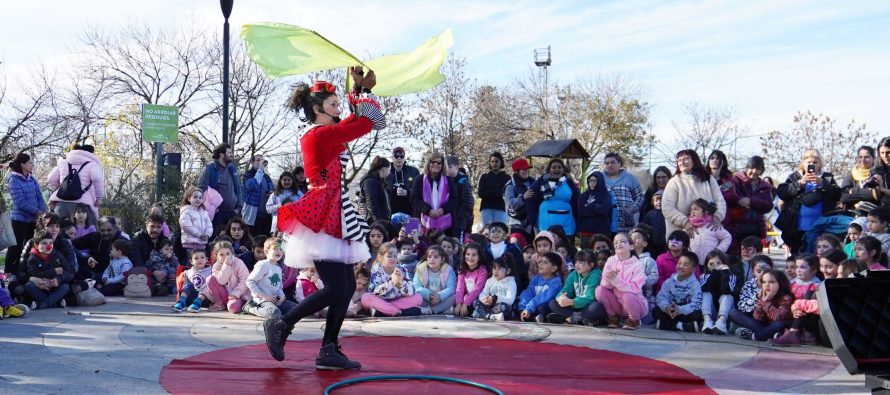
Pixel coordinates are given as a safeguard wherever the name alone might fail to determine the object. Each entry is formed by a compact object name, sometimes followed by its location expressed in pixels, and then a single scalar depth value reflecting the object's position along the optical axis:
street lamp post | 12.16
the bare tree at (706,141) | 34.84
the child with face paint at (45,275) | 7.35
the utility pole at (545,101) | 38.00
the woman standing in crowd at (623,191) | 8.91
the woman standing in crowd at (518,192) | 9.24
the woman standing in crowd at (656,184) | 8.90
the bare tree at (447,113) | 33.19
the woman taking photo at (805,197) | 7.63
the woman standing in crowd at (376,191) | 9.20
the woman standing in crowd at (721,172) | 8.02
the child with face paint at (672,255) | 7.16
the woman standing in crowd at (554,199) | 8.87
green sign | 15.91
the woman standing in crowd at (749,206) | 7.93
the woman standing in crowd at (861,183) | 7.23
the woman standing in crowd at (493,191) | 9.55
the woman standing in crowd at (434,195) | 9.13
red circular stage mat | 4.14
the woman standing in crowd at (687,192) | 7.55
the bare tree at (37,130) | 22.41
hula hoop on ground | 3.96
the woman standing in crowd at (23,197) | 8.72
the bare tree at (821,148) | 31.31
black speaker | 2.89
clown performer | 4.47
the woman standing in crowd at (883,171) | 7.13
